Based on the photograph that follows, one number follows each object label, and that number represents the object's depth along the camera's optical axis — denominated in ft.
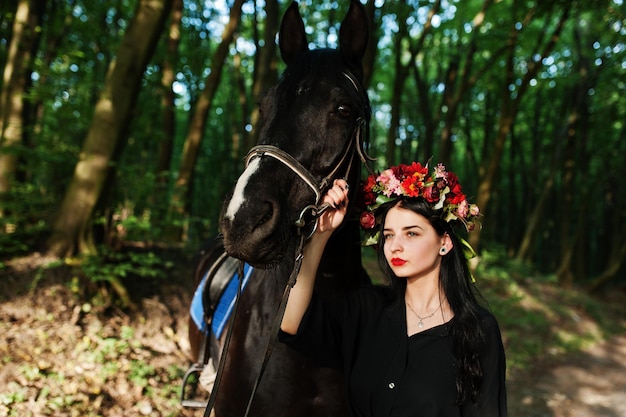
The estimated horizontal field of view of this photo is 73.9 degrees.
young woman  5.64
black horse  5.08
